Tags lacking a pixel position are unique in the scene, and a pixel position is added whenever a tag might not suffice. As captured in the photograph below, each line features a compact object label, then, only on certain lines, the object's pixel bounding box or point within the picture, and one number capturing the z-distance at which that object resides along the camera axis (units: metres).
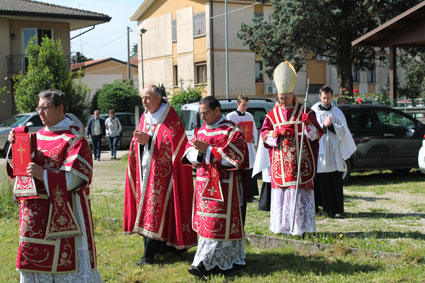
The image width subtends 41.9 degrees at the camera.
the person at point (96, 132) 19.78
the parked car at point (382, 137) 12.39
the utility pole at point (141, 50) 41.99
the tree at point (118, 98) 34.19
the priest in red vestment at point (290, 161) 7.12
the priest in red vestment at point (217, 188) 5.69
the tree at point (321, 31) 27.25
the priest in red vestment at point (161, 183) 6.16
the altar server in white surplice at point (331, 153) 8.64
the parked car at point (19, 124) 20.70
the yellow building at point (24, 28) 29.97
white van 14.09
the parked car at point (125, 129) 25.28
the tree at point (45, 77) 24.98
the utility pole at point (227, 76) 31.50
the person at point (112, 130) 19.98
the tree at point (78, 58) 34.45
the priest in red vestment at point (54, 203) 4.31
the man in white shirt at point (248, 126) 10.30
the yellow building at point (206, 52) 36.03
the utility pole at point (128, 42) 46.19
